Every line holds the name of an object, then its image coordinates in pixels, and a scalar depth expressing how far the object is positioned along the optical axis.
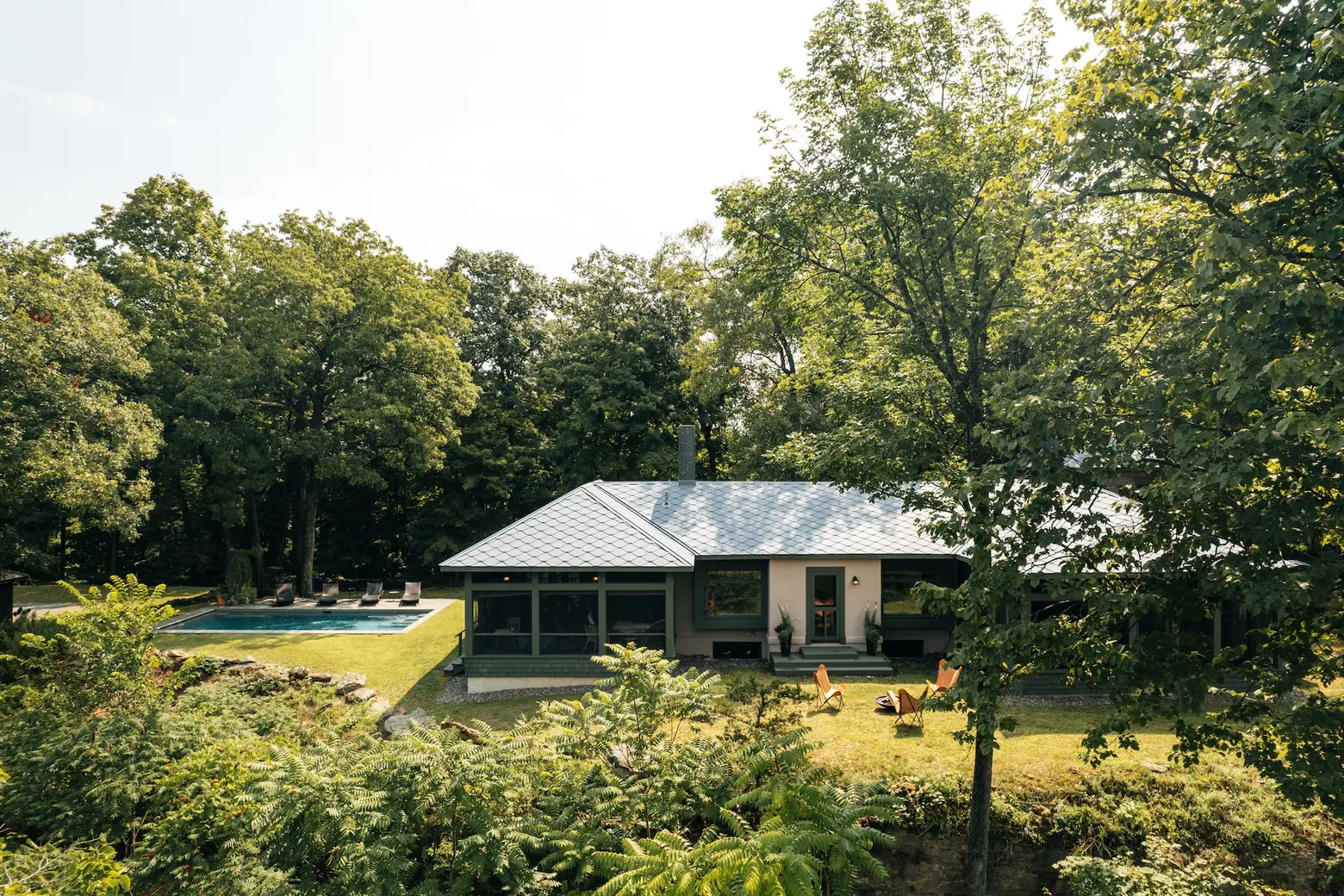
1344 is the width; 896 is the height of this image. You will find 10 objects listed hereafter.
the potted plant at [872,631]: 16.56
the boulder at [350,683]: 14.23
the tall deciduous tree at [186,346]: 23.56
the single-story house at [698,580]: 15.16
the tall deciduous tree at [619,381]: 29.02
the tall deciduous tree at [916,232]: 9.05
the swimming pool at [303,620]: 21.22
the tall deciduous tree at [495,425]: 29.97
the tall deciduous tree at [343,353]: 23.84
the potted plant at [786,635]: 16.44
